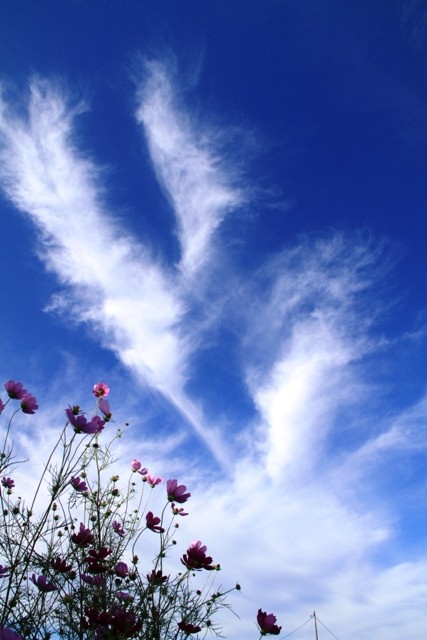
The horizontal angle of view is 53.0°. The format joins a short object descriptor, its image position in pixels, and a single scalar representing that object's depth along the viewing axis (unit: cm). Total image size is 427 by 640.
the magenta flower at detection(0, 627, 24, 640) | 147
